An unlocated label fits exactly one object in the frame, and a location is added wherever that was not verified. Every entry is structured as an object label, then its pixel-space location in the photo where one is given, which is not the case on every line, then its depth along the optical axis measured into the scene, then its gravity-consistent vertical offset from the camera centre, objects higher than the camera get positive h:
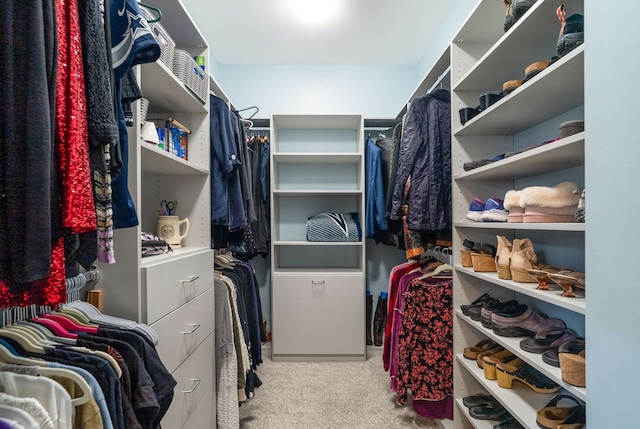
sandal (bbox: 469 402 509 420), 1.38 -0.90
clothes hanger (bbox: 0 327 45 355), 0.69 -0.29
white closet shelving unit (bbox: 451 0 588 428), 1.00 +0.24
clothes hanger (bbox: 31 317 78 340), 0.77 -0.29
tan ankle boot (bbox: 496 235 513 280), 1.23 -0.19
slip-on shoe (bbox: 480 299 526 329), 1.34 -0.43
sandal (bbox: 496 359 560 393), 1.15 -0.65
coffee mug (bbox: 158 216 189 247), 1.44 -0.08
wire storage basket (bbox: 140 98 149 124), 1.13 +0.38
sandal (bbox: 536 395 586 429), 1.00 -0.68
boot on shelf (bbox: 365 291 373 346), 2.67 -0.93
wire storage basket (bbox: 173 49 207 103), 1.29 +0.61
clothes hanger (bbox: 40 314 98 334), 0.81 -0.30
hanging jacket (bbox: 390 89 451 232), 1.64 +0.26
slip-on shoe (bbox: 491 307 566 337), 1.22 -0.45
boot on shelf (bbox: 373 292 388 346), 2.69 -0.94
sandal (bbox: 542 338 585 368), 0.98 -0.45
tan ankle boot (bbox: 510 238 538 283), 1.15 -0.19
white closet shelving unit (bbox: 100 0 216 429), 0.95 -0.17
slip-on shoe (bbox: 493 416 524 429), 1.29 -0.89
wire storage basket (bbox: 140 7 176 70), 1.09 +0.65
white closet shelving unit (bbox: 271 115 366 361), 2.47 -0.34
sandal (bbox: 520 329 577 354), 1.08 -0.47
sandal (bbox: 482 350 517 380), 1.35 -0.66
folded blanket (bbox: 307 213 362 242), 2.53 -0.13
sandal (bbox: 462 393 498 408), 1.47 -0.91
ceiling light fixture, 2.03 +1.36
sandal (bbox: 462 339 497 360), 1.52 -0.68
